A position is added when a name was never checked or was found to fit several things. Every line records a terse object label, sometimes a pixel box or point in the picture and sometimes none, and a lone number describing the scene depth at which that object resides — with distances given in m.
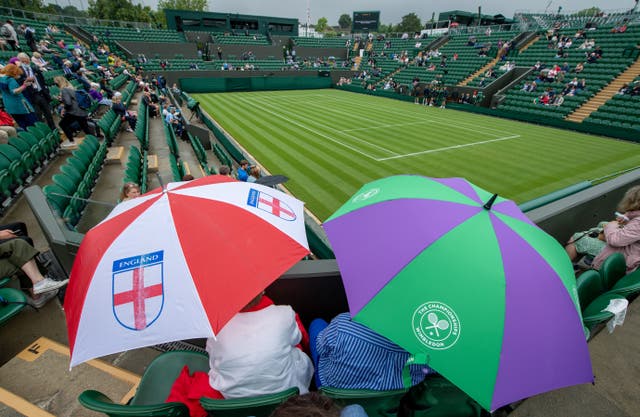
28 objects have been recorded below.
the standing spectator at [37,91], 6.77
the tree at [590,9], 79.76
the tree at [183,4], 74.56
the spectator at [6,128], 5.77
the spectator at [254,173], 7.62
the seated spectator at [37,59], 9.37
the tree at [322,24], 109.44
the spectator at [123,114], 10.70
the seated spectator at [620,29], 23.58
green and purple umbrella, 1.54
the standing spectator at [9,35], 14.83
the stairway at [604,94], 19.34
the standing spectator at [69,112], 7.09
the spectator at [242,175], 6.71
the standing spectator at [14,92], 6.38
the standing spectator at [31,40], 16.54
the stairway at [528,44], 28.45
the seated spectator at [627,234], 3.57
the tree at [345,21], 167.50
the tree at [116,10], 62.88
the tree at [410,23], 112.06
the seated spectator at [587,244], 4.24
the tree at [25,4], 47.62
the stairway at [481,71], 28.50
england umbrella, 1.63
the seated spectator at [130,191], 4.15
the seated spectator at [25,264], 3.10
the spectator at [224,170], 6.99
